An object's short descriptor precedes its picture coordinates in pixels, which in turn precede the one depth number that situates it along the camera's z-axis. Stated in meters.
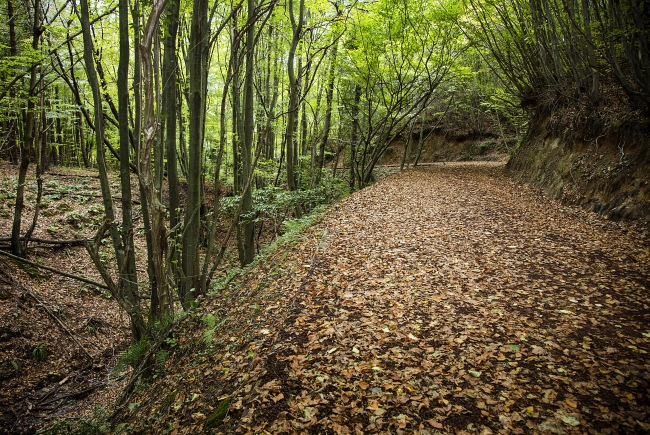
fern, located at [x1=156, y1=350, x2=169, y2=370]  4.80
